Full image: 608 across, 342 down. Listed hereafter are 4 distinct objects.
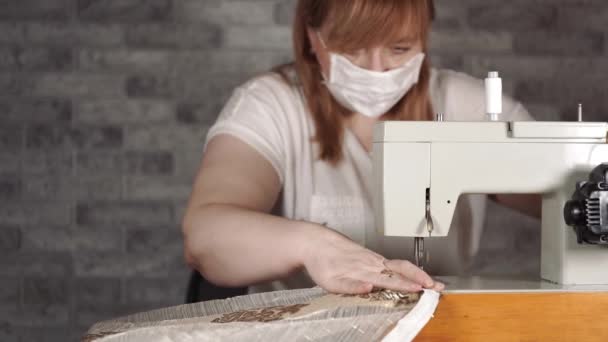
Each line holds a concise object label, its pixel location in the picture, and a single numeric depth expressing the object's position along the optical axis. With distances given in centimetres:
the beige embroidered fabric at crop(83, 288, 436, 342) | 121
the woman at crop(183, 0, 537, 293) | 171
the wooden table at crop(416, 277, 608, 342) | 128
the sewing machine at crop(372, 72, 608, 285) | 145
